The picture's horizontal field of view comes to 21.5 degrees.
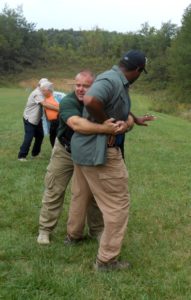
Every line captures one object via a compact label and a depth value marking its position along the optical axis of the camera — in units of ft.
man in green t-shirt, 17.28
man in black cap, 15.08
